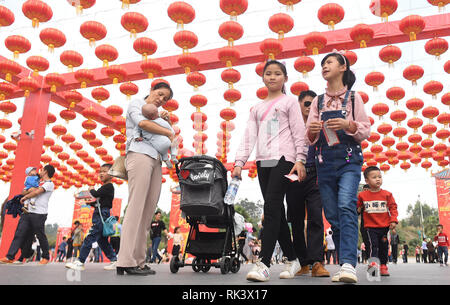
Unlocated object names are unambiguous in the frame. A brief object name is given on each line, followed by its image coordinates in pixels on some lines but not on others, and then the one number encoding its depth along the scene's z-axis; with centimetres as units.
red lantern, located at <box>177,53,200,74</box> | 719
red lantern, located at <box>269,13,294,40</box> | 615
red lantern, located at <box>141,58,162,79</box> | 759
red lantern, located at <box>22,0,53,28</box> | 588
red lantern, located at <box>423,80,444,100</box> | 757
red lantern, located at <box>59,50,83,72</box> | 716
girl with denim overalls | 230
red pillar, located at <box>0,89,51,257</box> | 948
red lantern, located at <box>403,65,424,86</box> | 721
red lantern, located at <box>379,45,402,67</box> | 659
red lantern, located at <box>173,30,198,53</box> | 655
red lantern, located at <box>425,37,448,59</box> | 650
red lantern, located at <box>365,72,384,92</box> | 742
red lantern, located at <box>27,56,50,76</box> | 732
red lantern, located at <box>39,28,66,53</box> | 645
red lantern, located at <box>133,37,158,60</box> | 674
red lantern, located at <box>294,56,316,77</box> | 718
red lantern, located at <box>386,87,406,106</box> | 787
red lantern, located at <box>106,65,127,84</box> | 773
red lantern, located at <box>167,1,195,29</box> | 591
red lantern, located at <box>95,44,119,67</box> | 691
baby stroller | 319
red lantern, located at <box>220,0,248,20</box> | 568
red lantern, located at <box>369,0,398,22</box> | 566
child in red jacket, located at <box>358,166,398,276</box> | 333
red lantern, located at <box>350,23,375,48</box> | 635
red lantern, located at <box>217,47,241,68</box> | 696
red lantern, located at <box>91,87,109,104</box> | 839
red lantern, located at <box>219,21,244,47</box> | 623
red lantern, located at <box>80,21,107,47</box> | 623
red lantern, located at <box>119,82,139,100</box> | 841
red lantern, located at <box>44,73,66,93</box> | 805
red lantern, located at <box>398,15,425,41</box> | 609
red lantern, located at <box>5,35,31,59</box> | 671
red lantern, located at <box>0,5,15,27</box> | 594
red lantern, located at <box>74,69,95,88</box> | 812
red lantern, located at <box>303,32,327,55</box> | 675
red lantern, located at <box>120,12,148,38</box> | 607
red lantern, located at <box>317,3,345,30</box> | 586
